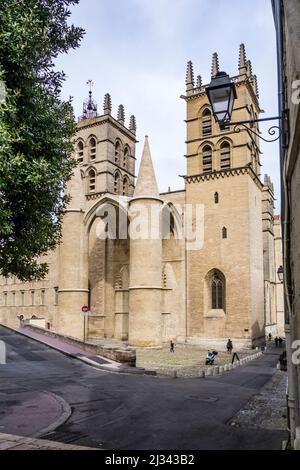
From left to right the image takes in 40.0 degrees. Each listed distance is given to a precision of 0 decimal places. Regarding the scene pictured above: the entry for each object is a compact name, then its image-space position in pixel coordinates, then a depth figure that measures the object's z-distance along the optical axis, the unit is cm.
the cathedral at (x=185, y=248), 2836
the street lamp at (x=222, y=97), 561
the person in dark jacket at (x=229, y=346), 2642
